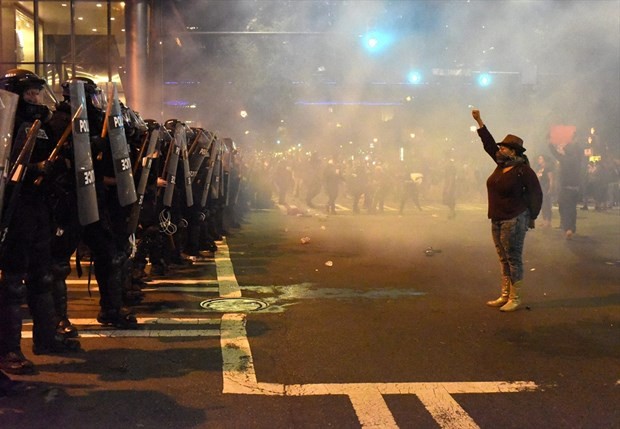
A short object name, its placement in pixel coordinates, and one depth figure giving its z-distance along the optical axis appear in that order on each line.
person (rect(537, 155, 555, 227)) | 12.34
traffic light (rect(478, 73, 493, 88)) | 13.30
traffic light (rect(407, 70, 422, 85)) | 14.56
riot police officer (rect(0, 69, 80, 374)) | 3.36
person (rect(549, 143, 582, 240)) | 10.34
